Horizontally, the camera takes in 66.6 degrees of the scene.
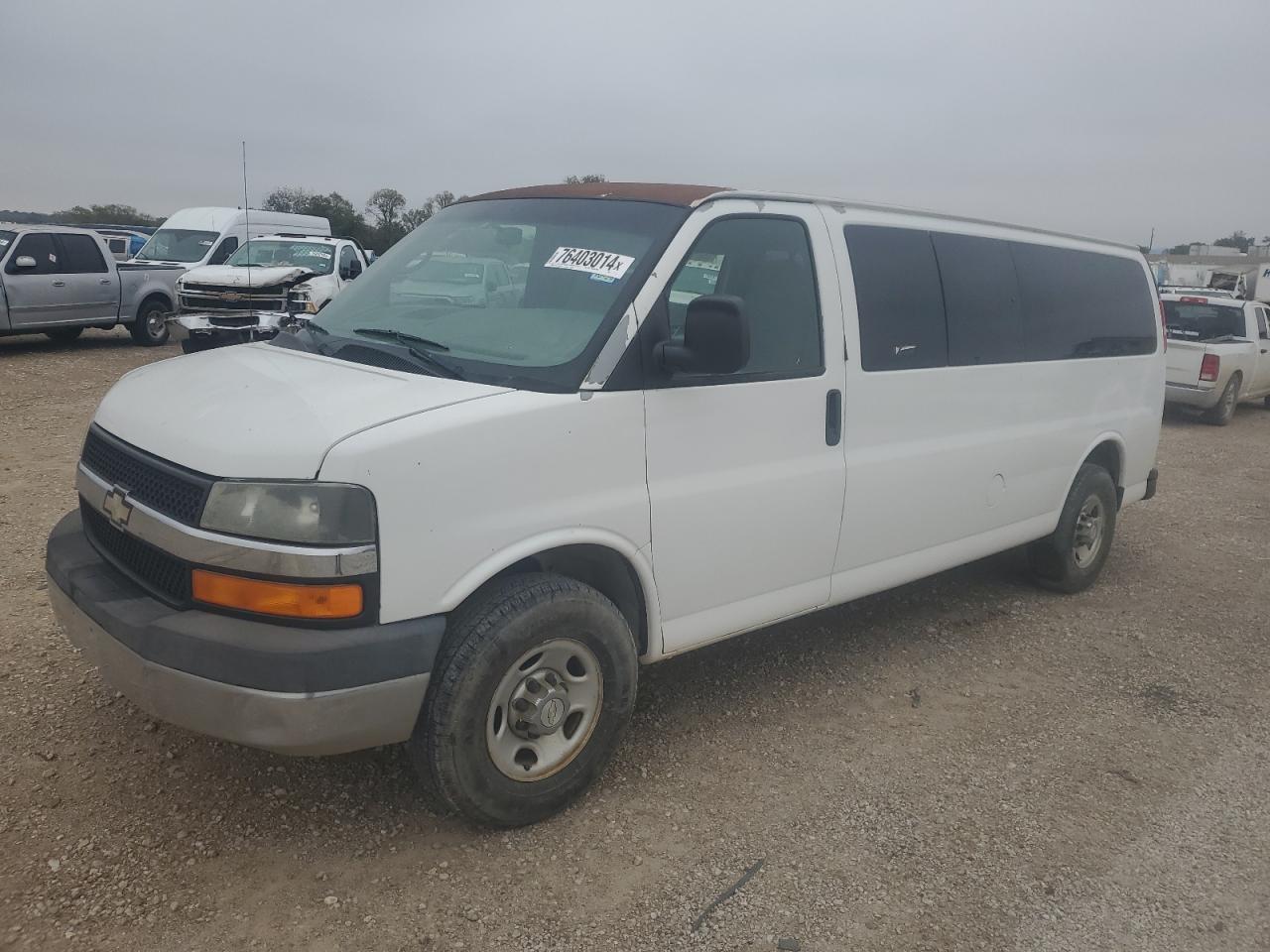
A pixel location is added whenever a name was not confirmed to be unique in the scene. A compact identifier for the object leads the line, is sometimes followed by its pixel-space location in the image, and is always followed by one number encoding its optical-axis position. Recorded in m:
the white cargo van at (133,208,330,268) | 16.86
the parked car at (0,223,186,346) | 13.38
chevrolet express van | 2.62
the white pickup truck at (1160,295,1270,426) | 13.10
